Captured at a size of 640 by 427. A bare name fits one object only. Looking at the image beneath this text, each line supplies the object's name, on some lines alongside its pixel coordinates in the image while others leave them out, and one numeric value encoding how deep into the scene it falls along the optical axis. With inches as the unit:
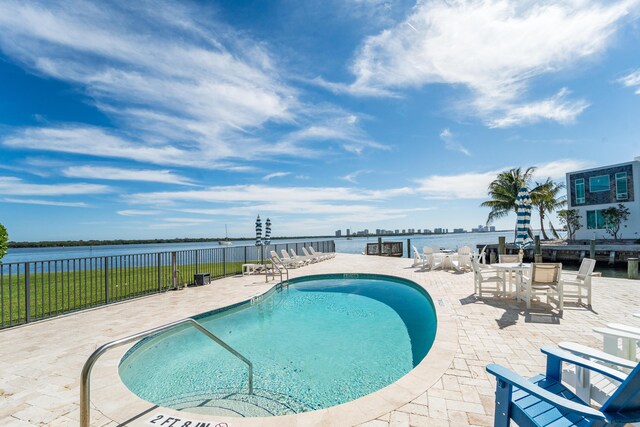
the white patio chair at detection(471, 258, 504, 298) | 269.2
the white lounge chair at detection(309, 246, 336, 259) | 663.1
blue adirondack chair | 52.5
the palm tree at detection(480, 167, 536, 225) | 1080.2
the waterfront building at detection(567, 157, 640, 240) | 808.3
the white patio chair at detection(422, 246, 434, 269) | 478.6
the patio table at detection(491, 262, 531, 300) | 252.0
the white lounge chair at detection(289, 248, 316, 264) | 597.4
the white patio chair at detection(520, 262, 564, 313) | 225.5
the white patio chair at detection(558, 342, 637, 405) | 79.0
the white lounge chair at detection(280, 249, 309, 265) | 567.5
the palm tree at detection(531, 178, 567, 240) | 1113.8
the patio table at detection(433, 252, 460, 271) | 458.0
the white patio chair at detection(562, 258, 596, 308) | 229.3
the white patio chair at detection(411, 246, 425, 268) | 523.5
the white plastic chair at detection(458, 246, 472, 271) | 444.9
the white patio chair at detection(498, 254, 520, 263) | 331.0
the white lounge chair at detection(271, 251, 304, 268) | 558.7
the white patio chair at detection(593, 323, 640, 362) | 95.7
